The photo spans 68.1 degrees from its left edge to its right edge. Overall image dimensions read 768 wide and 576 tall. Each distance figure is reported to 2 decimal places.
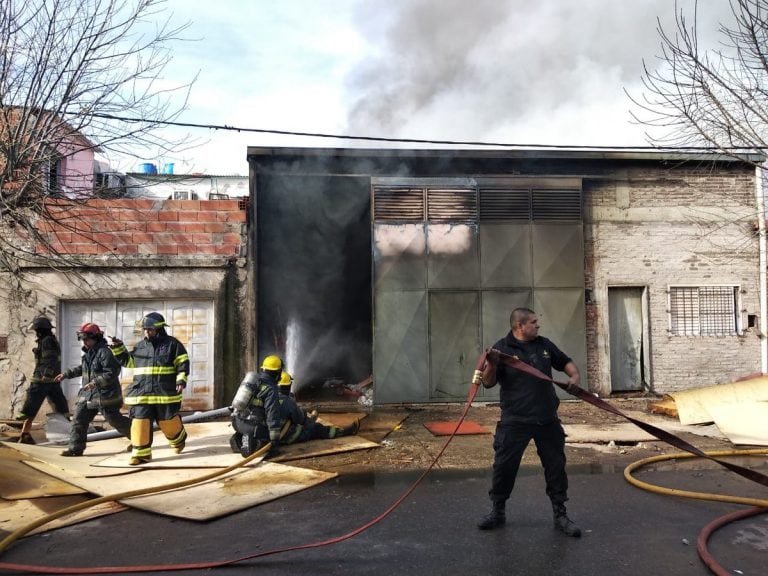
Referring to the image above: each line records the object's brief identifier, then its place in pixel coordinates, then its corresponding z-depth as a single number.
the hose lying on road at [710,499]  3.59
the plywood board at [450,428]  8.21
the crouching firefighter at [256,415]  6.66
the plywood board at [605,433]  7.58
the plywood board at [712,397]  7.61
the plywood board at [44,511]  4.57
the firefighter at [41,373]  8.06
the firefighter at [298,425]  7.32
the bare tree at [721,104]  7.23
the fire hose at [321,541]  3.61
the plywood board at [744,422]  7.15
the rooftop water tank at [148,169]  18.06
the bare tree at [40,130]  6.09
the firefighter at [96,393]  6.85
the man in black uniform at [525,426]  4.20
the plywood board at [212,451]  6.49
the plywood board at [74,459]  6.06
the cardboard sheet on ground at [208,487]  4.92
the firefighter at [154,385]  6.57
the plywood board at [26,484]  5.30
